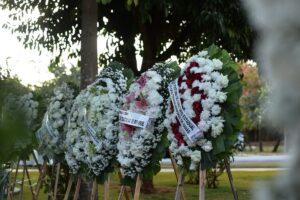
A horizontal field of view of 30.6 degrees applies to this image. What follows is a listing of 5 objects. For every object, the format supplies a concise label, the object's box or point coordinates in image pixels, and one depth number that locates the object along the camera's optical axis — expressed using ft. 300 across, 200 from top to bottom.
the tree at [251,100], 135.54
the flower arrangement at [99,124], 19.40
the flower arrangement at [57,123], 24.38
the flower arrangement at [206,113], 14.89
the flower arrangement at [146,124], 17.11
